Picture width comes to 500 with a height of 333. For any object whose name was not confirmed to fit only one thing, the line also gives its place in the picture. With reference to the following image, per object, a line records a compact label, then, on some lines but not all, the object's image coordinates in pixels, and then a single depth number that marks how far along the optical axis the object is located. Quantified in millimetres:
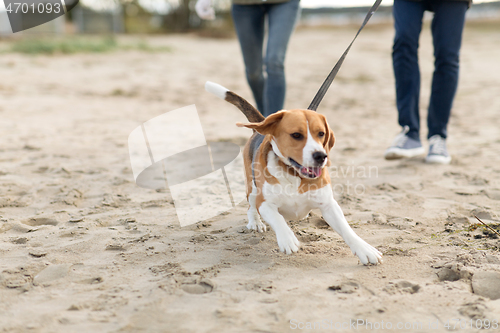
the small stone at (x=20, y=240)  2443
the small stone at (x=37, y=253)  2283
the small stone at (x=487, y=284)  1910
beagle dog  2221
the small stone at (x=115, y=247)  2389
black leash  2705
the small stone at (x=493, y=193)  3227
